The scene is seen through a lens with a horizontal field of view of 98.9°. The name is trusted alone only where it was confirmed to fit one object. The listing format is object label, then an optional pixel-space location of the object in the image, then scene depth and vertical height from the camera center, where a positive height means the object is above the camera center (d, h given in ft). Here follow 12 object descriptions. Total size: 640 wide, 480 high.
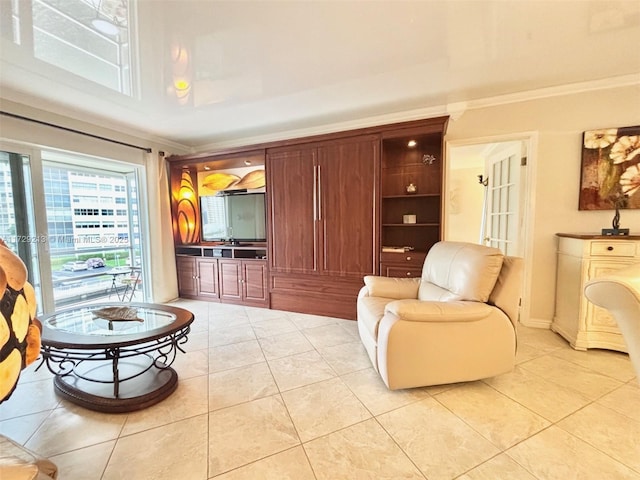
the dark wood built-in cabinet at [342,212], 9.72 +0.28
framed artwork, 7.88 +1.38
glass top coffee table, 5.33 -2.46
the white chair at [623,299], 3.36 -1.07
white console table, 7.18 -1.68
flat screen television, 12.59 +0.16
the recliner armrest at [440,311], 5.49 -1.89
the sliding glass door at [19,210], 8.39 +0.43
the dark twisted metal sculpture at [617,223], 7.43 -0.21
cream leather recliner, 5.56 -2.34
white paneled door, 9.41 +0.73
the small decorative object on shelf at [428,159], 10.13 +2.19
